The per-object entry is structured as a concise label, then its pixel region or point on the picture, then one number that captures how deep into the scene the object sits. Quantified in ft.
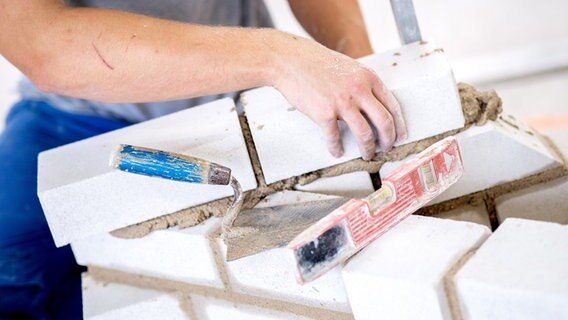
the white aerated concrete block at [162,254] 4.89
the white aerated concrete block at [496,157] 4.83
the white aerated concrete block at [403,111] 4.74
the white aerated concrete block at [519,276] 3.94
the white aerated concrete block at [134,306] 5.00
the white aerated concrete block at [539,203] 4.88
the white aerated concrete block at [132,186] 4.87
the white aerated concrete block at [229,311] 4.82
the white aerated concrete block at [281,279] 4.57
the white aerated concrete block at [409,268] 4.18
